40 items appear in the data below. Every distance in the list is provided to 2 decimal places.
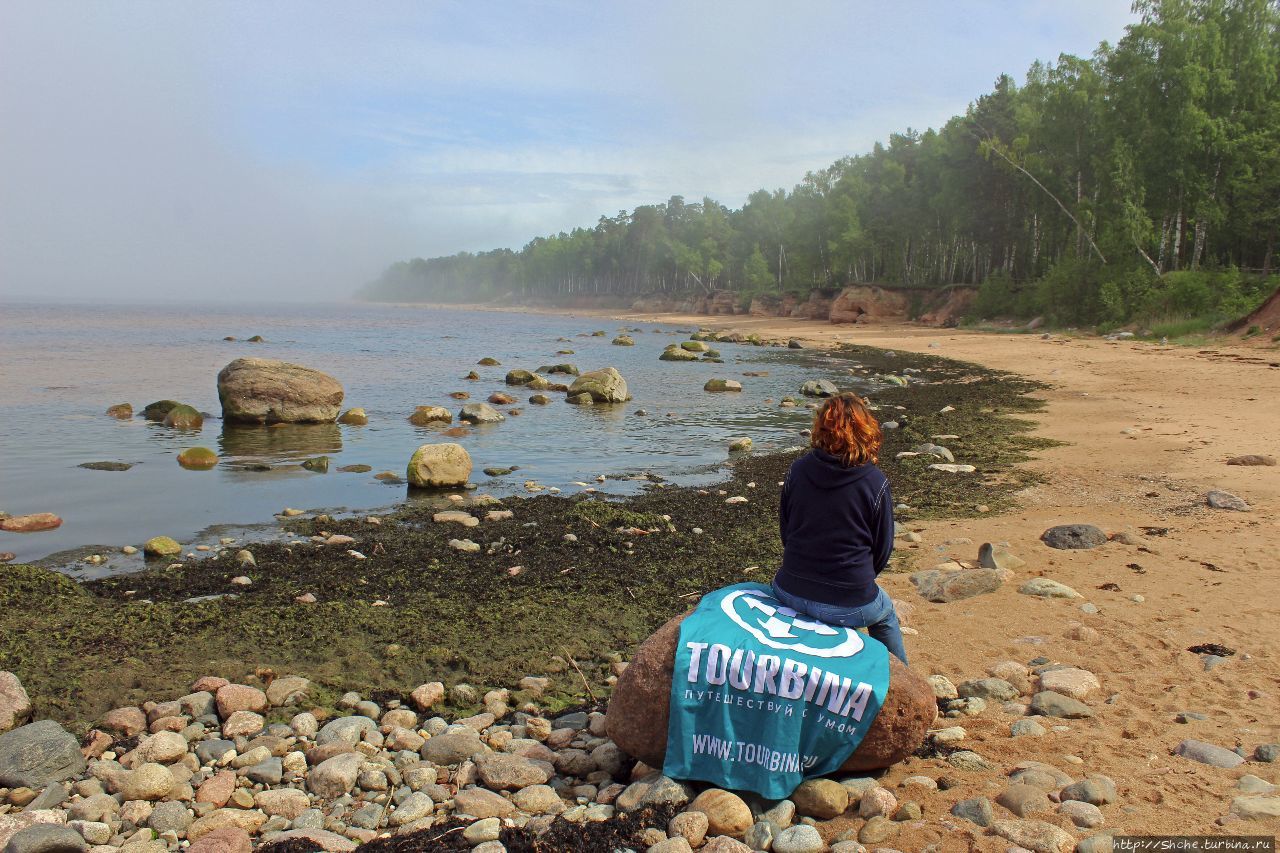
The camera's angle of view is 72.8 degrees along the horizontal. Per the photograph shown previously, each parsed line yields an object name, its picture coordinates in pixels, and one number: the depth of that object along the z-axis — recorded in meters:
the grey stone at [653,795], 4.57
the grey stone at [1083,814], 4.07
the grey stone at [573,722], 5.73
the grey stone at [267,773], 5.04
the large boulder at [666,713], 4.67
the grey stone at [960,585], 7.96
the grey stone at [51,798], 4.64
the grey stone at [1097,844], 3.85
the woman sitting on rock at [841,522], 5.00
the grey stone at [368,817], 4.58
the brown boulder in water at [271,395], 21.31
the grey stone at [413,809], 4.60
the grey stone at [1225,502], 10.34
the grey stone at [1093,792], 4.25
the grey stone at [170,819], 4.53
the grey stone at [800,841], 4.12
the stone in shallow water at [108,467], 15.59
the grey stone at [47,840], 4.08
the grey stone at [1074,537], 9.30
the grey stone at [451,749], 5.27
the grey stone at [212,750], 5.30
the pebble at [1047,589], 7.70
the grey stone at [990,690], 5.74
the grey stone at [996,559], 8.62
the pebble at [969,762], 4.78
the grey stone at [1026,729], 5.13
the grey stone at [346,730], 5.48
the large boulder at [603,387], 27.34
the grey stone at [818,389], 28.84
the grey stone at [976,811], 4.18
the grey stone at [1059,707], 5.36
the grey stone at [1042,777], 4.43
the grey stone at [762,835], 4.20
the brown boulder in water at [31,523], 11.36
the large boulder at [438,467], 14.08
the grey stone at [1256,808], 3.97
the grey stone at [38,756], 4.88
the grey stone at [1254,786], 4.21
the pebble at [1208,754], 4.55
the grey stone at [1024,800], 4.21
